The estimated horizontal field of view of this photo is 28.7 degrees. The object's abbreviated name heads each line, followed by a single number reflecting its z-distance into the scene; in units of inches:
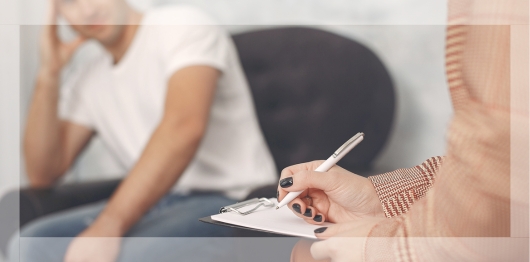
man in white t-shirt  76.8
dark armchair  79.7
